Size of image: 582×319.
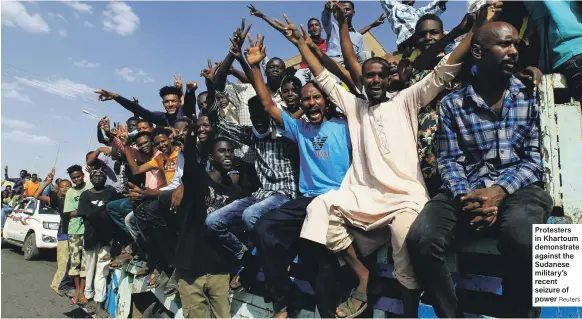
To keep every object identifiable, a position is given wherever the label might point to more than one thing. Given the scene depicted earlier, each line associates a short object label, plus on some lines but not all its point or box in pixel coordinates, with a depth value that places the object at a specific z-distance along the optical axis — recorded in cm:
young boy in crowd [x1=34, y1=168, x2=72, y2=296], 645
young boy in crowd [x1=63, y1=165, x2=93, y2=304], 606
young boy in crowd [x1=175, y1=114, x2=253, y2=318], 332
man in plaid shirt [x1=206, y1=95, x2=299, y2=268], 320
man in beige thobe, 215
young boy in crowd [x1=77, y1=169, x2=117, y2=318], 573
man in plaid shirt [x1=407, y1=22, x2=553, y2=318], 170
